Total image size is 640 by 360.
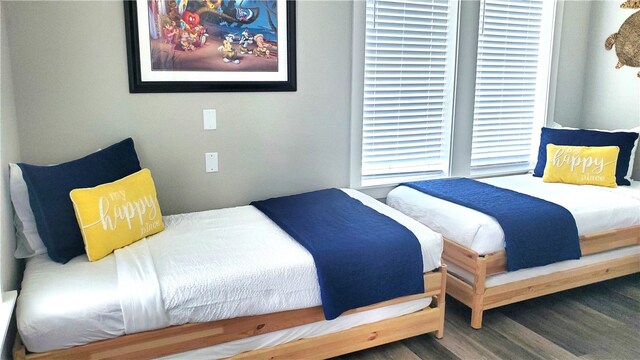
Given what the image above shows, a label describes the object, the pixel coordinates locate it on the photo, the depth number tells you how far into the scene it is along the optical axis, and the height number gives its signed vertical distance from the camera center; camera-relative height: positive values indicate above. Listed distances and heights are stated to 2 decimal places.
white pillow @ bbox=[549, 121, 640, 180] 3.51 -0.51
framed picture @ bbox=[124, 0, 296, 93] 2.57 +0.20
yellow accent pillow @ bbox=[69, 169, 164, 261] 2.09 -0.57
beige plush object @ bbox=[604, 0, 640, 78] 3.60 +0.32
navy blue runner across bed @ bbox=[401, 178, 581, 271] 2.63 -0.76
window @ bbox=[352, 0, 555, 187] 3.23 -0.02
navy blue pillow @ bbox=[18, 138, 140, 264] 2.09 -0.51
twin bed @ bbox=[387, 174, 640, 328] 2.63 -0.89
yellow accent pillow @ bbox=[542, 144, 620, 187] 3.37 -0.55
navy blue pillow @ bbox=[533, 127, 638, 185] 3.43 -0.39
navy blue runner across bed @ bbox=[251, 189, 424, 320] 2.14 -0.76
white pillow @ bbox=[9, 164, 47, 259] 2.14 -0.59
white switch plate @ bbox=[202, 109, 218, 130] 2.79 -0.20
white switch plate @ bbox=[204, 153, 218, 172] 2.85 -0.45
